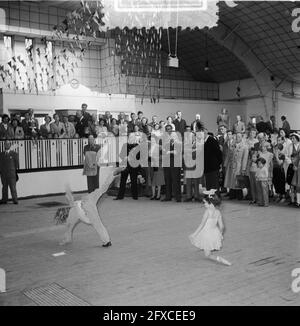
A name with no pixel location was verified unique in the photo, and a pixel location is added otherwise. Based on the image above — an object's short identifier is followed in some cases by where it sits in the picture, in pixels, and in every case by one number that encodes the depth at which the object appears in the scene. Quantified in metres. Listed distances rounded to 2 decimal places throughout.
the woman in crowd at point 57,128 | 11.40
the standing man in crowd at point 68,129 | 11.57
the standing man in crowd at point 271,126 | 11.87
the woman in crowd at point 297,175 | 8.04
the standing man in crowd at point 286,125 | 13.63
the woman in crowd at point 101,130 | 11.43
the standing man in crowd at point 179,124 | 11.54
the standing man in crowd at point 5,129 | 10.47
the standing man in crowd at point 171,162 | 9.20
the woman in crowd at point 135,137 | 9.93
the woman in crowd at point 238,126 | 11.54
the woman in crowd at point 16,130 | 10.69
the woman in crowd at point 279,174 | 8.78
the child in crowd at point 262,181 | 8.35
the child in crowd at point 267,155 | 8.58
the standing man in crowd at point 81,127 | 11.96
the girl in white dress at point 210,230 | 4.74
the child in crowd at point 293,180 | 8.12
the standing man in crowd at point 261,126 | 12.16
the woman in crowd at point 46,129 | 11.24
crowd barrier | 10.79
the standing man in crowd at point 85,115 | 12.00
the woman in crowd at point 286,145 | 8.88
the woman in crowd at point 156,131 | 9.87
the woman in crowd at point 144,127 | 10.85
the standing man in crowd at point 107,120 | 12.03
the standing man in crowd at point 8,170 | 9.57
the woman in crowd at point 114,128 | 11.90
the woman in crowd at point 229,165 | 9.25
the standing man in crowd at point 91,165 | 9.52
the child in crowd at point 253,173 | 8.59
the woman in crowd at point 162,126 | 10.08
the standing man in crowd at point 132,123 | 11.60
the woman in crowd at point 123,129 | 11.90
